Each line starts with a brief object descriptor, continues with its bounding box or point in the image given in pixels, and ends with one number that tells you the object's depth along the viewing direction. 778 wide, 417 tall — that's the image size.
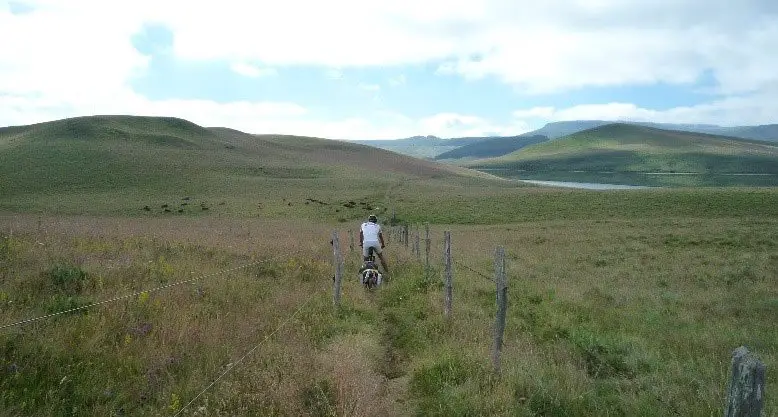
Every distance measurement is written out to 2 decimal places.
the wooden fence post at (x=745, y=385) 3.42
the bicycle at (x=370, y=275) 13.26
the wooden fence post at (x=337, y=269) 10.61
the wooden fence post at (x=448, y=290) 9.73
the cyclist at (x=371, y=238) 14.52
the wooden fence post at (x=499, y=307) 6.95
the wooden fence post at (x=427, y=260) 14.38
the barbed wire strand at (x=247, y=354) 5.46
